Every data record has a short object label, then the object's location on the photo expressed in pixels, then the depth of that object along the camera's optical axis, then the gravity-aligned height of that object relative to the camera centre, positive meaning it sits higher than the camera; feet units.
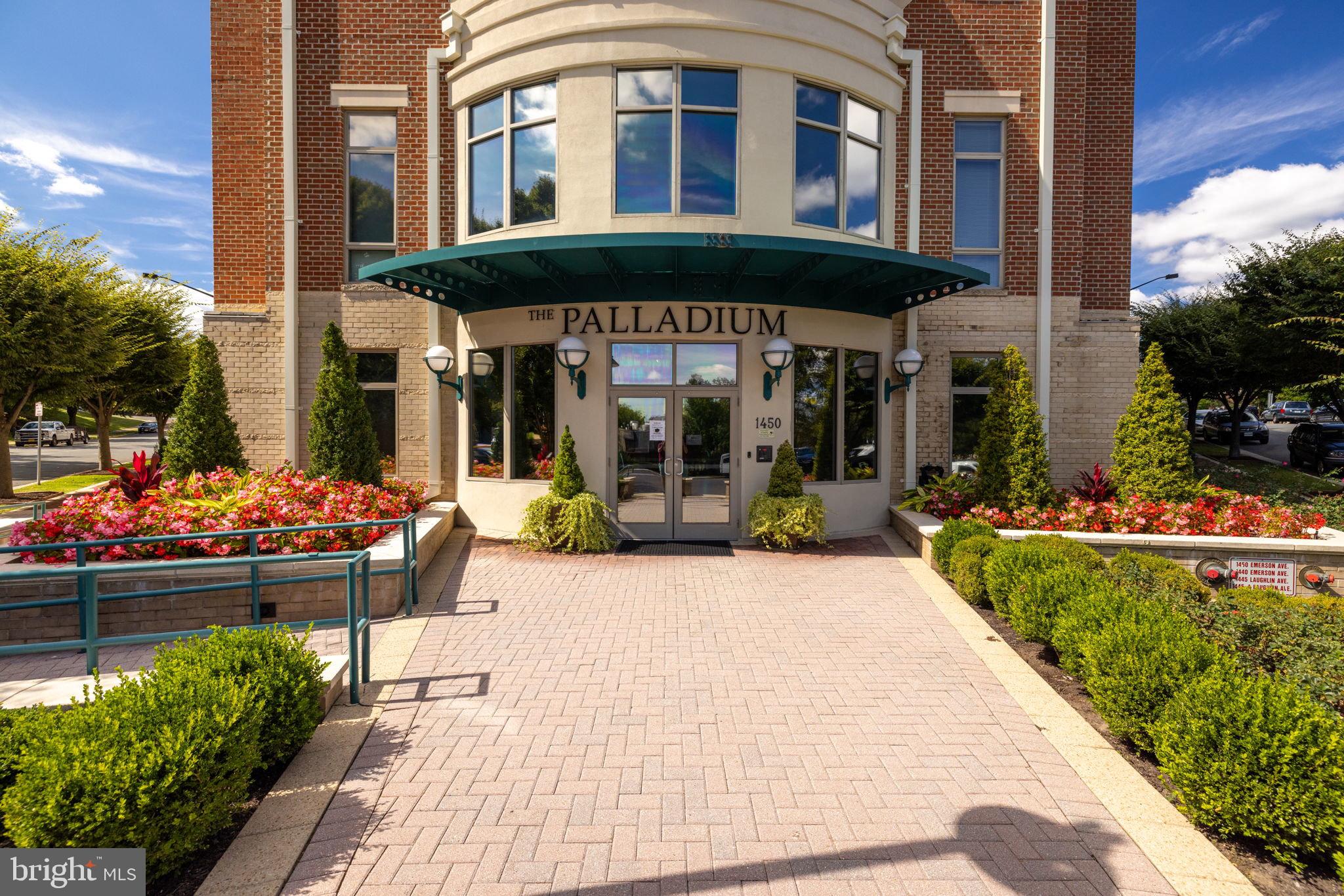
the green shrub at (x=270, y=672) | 11.93 -4.88
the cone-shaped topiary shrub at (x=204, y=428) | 32.09 -0.04
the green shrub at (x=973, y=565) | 23.02 -5.10
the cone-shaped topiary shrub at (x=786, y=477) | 31.78 -2.43
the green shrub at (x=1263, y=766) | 9.54 -5.42
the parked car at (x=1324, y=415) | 120.88 +3.24
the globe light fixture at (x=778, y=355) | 31.63 +3.81
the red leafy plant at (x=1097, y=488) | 31.71 -2.94
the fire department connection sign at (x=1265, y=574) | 26.16 -5.99
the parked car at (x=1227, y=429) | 98.17 +0.37
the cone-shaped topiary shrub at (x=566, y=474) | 31.14 -2.29
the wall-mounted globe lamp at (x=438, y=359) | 34.73 +3.86
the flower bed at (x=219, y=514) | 23.15 -3.48
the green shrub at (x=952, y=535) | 25.89 -4.41
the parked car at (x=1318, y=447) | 70.44 -1.88
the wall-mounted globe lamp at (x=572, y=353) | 31.40 +3.83
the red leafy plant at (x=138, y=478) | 26.76 -2.24
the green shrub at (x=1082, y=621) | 15.26 -4.84
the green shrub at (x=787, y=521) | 30.71 -4.55
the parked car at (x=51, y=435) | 127.85 -1.80
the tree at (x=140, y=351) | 68.80 +8.81
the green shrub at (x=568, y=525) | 30.12 -4.74
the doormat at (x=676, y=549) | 30.60 -6.07
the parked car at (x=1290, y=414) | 144.15 +4.36
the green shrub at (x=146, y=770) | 8.46 -5.03
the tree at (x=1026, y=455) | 30.63 -1.22
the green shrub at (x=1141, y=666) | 12.80 -4.99
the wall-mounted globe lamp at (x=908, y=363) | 35.86 +3.88
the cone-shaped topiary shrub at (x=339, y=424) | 31.12 +0.16
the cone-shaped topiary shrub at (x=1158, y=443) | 30.04 -0.57
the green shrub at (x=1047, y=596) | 17.51 -4.78
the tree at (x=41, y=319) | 48.37 +8.59
